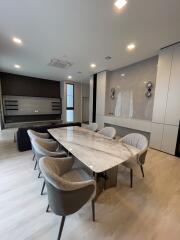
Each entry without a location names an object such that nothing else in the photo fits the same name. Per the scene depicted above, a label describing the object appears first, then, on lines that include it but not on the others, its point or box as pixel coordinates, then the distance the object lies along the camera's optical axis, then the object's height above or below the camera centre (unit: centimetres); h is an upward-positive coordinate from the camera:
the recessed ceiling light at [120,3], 172 +153
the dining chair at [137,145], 185 -71
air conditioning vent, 409 +151
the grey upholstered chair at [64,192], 100 -81
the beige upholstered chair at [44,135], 278 -79
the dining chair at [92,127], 364 -72
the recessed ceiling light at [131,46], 294 +153
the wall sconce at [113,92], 528 +58
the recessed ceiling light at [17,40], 279 +153
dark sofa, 320 -98
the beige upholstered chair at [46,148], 160 -72
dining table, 143 -69
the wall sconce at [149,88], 391 +59
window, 777 +14
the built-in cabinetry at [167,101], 297 +13
